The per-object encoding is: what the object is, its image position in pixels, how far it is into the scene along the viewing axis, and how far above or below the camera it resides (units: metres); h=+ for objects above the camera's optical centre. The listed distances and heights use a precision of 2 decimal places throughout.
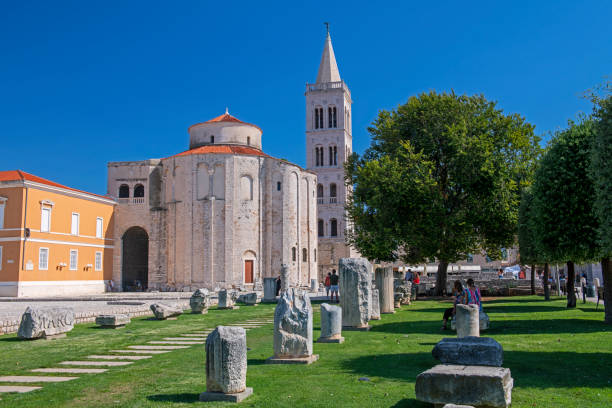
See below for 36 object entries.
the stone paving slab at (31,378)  7.88 -1.66
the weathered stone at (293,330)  9.05 -1.12
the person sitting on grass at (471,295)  13.08 -0.82
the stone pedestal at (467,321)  10.68 -1.19
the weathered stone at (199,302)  20.16 -1.37
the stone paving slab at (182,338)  12.58 -1.71
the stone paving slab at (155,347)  10.97 -1.69
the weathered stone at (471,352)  6.56 -1.14
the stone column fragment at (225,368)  6.52 -1.27
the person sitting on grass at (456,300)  13.31 -0.95
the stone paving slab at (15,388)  7.19 -1.65
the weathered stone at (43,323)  12.56 -1.34
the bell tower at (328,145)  66.75 +15.09
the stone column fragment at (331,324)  11.48 -1.31
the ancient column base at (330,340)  11.44 -1.64
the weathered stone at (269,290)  27.81 -1.33
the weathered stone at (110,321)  15.05 -1.53
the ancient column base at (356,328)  13.82 -1.69
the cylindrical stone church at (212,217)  44.34 +4.22
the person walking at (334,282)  25.17 -0.87
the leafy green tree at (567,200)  14.05 +1.63
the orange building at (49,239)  35.09 +2.10
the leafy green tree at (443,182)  25.27 +3.89
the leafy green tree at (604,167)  9.68 +1.74
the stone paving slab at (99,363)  9.16 -1.67
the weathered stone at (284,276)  29.47 -0.65
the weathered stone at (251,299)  25.59 -1.65
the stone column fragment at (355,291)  13.94 -0.73
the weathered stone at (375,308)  16.81 -1.42
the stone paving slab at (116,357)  9.80 -1.68
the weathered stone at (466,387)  5.54 -1.33
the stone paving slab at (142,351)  10.47 -1.69
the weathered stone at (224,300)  22.70 -1.48
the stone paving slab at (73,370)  8.47 -1.67
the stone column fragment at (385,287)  18.83 -0.86
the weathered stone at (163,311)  17.42 -1.47
